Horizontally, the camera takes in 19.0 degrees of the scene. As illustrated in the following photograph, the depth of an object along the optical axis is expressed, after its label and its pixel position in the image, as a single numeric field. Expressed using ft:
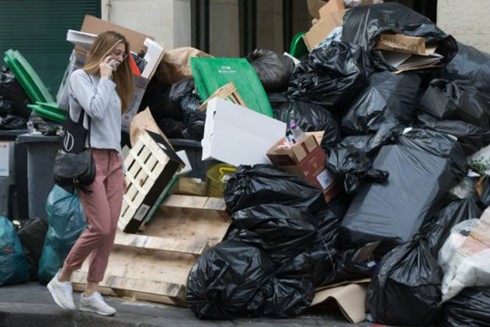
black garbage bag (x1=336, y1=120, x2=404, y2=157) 32.80
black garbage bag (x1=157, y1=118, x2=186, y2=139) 37.94
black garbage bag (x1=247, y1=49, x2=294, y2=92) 37.64
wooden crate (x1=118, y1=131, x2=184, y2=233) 32.35
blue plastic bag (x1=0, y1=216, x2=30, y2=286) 34.48
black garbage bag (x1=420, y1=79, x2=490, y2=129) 33.34
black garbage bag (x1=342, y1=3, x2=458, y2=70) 35.76
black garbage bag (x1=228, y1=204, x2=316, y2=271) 29.48
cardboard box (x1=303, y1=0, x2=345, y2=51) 39.78
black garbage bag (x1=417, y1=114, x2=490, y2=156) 32.84
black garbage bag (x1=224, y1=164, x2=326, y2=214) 30.17
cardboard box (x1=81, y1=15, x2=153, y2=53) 41.28
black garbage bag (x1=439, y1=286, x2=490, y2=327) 26.94
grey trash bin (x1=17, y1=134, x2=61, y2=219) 37.82
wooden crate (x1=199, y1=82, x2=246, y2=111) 35.18
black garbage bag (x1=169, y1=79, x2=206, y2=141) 36.07
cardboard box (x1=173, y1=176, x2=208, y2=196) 34.17
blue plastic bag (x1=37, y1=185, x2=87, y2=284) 33.90
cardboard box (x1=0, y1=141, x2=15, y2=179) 40.02
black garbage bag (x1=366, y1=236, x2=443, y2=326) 27.44
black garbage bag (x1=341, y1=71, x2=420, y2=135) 33.92
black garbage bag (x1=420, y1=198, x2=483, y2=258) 29.25
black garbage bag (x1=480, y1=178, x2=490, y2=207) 32.28
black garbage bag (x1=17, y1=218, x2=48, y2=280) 35.63
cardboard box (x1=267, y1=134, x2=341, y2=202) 31.18
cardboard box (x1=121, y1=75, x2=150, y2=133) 38.14
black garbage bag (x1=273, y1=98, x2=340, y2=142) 34.21
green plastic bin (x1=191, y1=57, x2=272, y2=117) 36.46
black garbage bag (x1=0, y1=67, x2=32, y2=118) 42.51
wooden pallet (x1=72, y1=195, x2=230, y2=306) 30.83
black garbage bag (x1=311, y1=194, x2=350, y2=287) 30.22
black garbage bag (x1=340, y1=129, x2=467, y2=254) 30.15
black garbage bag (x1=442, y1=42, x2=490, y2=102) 35.33
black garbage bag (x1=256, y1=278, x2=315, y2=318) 29.14
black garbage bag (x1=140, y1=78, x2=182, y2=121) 38.61
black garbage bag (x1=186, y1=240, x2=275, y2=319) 28.40
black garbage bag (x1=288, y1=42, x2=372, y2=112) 34.44
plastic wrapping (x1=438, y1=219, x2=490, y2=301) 27.10
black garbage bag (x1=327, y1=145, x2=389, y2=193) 31.25
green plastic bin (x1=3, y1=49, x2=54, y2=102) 42.20
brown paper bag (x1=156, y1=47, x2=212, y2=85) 40.14
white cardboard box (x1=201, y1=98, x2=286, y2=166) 32.33
